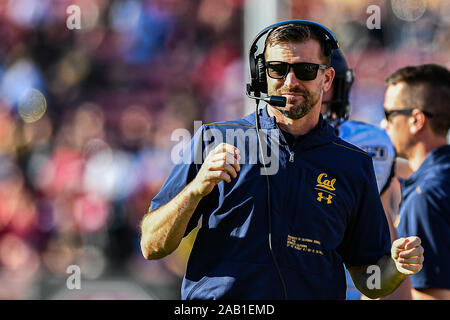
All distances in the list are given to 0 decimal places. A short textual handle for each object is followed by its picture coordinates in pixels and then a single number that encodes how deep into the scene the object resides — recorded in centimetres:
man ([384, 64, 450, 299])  651
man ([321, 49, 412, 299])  650
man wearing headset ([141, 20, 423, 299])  429
